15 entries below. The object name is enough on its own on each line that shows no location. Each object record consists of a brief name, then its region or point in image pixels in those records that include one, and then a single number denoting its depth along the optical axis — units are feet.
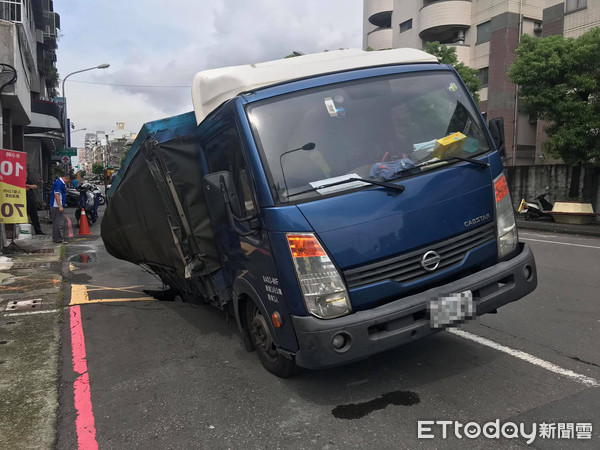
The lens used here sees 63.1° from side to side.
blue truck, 10.32
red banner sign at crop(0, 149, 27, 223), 29.66
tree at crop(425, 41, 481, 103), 84.12
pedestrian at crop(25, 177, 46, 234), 41.86
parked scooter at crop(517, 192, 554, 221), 56.70
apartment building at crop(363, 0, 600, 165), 99.71
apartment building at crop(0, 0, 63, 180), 36.60
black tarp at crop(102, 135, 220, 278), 14.60
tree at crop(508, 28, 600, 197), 53.01
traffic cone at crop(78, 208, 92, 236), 47.49
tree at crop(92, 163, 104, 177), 395.51
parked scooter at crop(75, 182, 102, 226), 54.13
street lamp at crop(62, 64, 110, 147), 108.62
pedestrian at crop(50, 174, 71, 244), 38.45
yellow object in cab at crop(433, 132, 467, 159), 11.88
